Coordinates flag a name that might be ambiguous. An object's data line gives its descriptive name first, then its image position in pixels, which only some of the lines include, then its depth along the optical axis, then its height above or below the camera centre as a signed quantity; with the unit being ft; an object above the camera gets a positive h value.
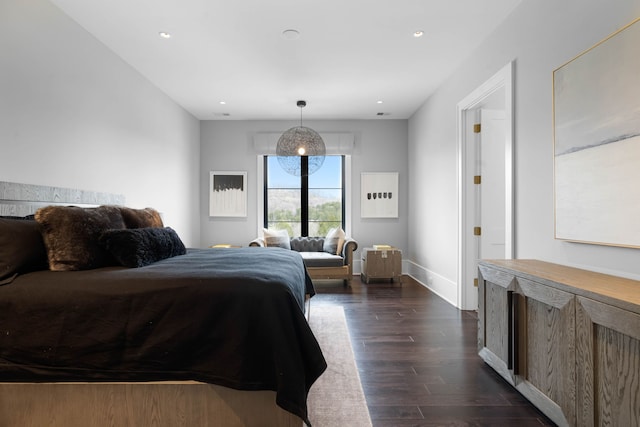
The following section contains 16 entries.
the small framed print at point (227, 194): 19.99 +1.40
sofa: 16.87 -2.24
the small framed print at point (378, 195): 20.07 +1.34
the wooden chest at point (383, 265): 17.53 -2.42
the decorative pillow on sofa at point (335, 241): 17.99 -1.26
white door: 12.55 +1.28
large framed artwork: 5.59 +1.37
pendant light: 15.35 +3.33
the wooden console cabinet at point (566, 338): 4.34 -1.91
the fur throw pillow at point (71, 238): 6.37 -0.39
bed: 5.30 -2.08
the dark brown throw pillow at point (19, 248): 5.73 -0.54
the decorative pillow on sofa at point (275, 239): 18.11 -1.13
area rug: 6.06 -3.53
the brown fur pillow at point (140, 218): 8.83 +0.00
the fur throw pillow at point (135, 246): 6.74 -0.58
